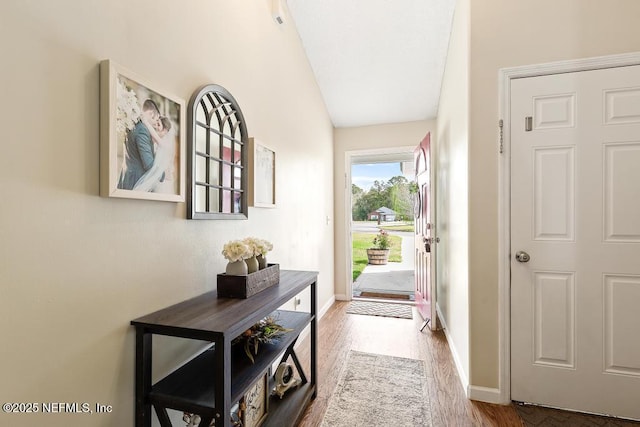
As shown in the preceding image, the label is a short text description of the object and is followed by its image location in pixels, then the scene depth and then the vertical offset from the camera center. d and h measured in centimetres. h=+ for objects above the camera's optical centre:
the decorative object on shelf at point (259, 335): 146 -62
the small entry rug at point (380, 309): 351 -116
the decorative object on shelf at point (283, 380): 182 -102
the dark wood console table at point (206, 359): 102 -58
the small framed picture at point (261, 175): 193 +27
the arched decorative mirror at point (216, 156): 140 +30
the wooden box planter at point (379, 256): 617 -86
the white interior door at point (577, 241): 171 -16
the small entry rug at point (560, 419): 168 -117
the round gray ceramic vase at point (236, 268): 142 -26
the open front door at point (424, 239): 306 -27
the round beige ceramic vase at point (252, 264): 151 -25
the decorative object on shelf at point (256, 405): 140 -95
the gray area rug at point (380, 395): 173 -117
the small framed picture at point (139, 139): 98 +28
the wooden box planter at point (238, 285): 139 -33
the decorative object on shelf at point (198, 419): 127 -90
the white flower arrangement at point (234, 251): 140 -17
